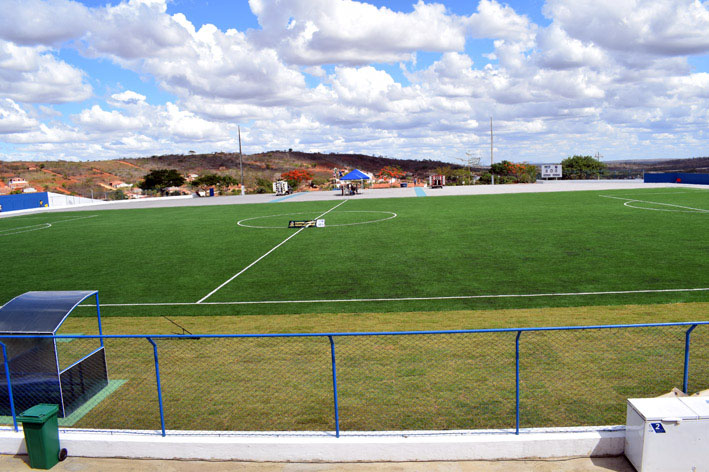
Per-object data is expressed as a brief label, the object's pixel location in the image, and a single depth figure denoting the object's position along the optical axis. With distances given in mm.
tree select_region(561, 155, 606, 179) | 92475
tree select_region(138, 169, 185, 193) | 90312
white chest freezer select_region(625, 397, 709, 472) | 6992
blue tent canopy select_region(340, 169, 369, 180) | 64812
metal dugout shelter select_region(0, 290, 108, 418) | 9531
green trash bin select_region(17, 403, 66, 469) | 7762
